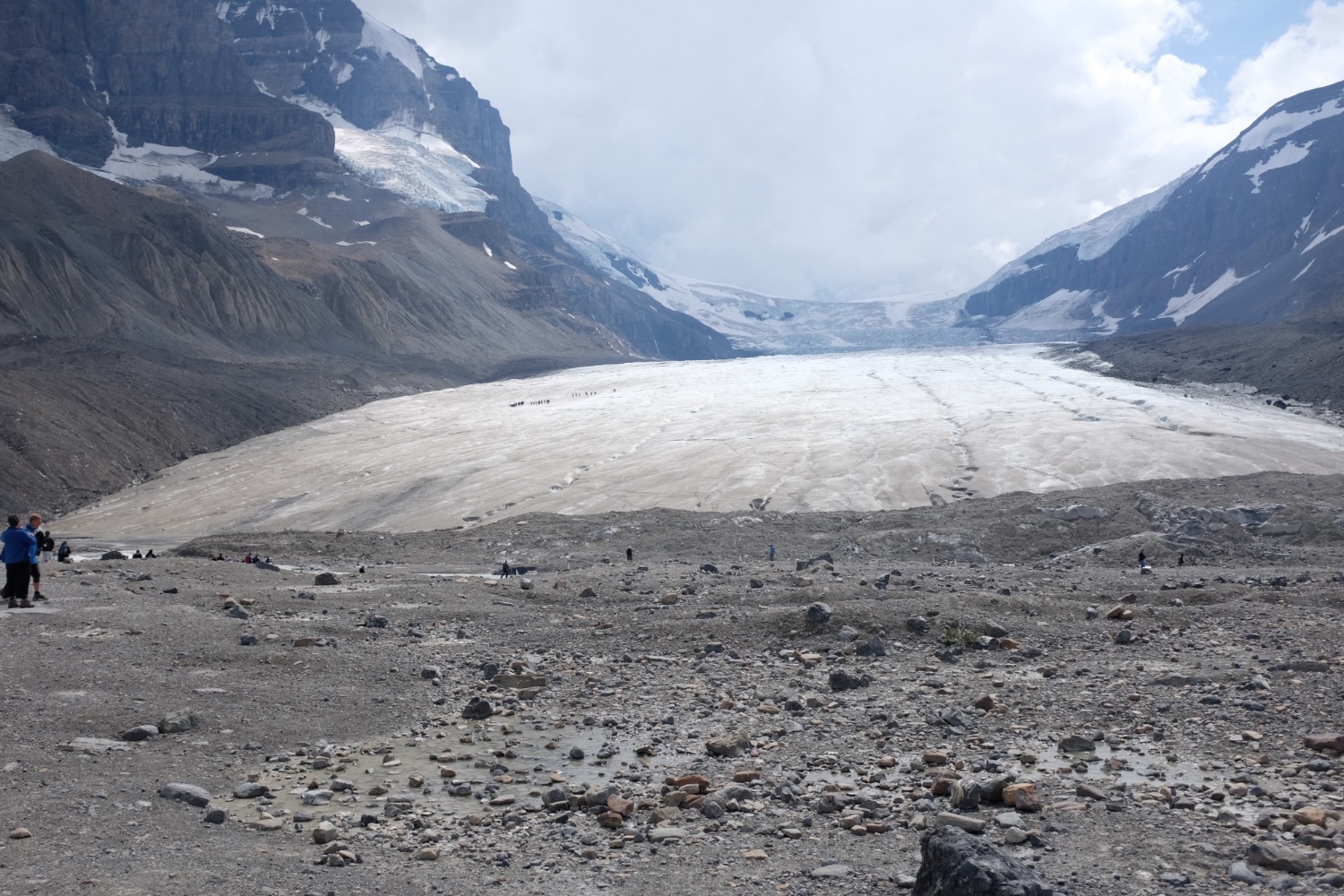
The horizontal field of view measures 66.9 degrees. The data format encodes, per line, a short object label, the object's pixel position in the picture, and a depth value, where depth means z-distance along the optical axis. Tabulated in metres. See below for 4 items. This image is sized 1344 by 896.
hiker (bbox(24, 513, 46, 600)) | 14.19
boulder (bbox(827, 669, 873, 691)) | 11.69
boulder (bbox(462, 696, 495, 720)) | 10.91
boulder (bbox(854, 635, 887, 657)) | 13.24
